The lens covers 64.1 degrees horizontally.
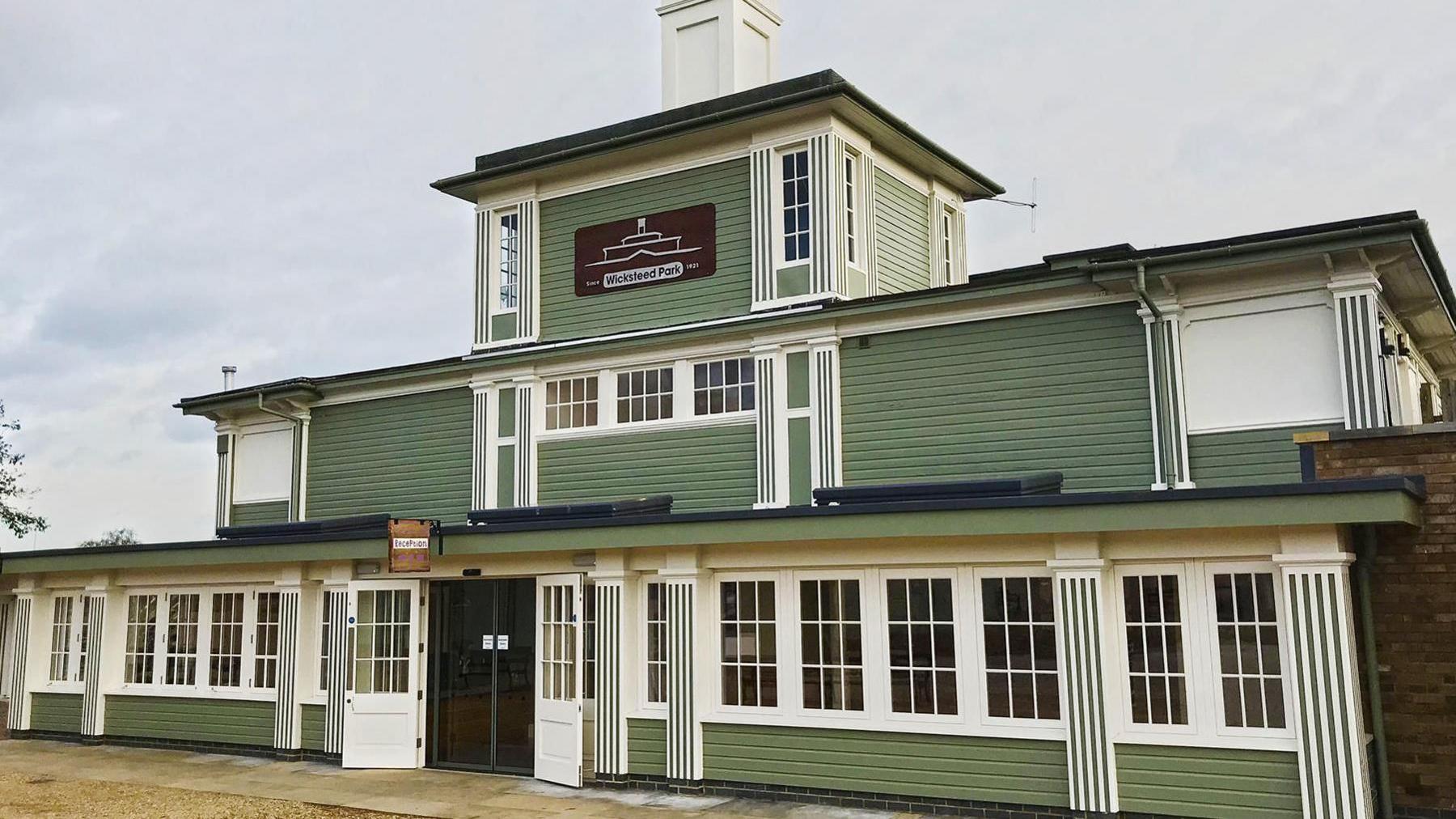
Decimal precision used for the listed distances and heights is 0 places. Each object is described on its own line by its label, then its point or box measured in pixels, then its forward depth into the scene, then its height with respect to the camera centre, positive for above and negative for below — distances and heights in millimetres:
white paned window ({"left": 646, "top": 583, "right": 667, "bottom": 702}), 11742 -546
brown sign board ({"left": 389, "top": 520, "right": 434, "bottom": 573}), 12188 +507
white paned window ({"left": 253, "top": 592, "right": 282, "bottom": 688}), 14297 -512
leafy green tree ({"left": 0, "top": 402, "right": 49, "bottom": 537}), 33062 +2485
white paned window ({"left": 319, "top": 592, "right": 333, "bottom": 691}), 13859 -555
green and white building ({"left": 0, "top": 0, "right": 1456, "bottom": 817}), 9312 +656
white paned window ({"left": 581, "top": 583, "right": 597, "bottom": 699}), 12023 -525
